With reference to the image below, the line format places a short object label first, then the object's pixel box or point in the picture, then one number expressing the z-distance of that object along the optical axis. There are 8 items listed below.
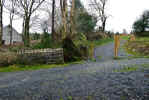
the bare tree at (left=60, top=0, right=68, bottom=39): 10.06
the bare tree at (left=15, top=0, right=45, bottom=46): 15.31
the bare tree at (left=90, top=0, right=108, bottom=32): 27.59
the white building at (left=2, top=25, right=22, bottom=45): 38.04
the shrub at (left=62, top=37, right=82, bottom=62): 8.30
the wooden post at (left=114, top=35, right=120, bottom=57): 9.11
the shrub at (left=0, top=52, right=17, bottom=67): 6.98
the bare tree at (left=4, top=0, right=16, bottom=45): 16.70
